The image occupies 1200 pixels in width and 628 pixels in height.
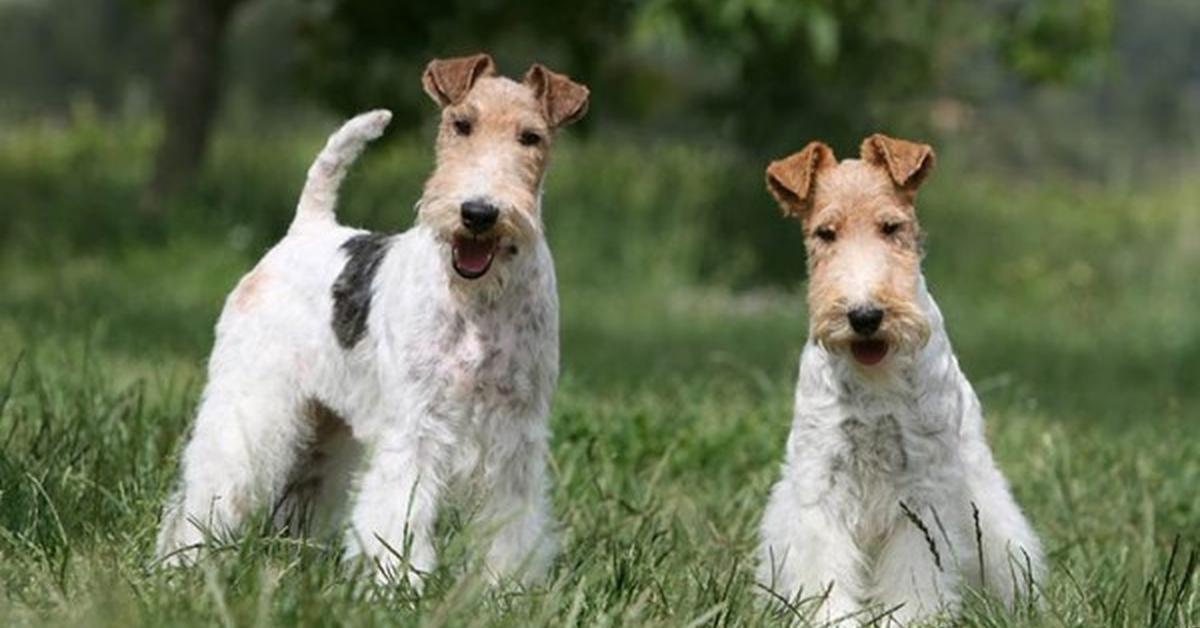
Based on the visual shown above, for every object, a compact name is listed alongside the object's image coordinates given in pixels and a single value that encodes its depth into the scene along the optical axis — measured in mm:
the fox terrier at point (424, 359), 9406
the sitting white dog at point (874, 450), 9439
